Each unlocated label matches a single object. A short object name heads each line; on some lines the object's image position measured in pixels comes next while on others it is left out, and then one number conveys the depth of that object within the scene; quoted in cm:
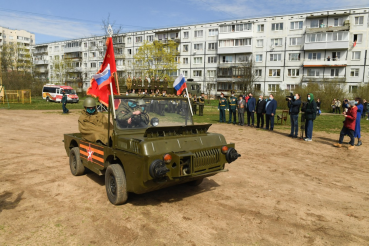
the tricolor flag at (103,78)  559
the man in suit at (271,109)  1477
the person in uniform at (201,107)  2259
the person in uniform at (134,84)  2300
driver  521
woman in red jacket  1033
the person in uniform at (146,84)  2380
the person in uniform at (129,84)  2202
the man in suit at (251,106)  1664
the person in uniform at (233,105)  1753
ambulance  3797
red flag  586
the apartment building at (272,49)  4594
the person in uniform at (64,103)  2251
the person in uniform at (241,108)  1709
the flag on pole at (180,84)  677
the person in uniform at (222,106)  1822
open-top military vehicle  436
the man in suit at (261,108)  1558
